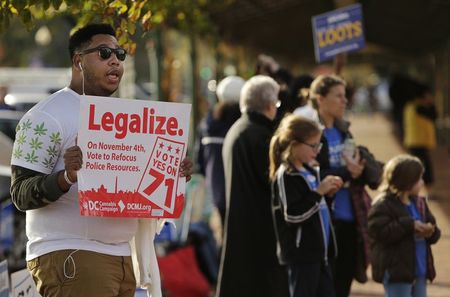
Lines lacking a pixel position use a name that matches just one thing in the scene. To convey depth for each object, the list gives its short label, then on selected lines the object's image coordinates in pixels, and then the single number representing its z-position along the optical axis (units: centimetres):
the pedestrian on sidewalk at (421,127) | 1796
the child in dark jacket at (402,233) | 685
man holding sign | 474
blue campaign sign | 977
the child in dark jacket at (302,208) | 696
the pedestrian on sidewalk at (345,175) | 750
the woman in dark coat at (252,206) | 770
